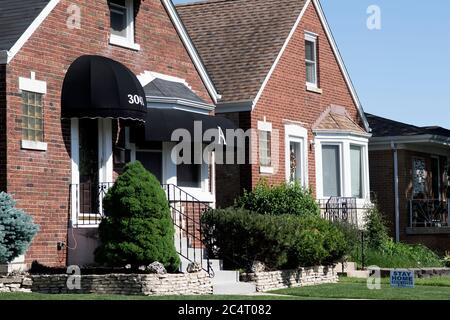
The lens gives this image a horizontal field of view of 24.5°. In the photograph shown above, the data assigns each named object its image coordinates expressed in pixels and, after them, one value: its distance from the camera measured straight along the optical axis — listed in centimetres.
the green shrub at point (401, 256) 2847
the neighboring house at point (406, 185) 3550
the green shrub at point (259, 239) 2277
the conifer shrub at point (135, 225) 2034
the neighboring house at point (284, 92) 2930
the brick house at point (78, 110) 2141
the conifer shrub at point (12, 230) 1989
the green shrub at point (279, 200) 2711
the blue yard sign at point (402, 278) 2183
